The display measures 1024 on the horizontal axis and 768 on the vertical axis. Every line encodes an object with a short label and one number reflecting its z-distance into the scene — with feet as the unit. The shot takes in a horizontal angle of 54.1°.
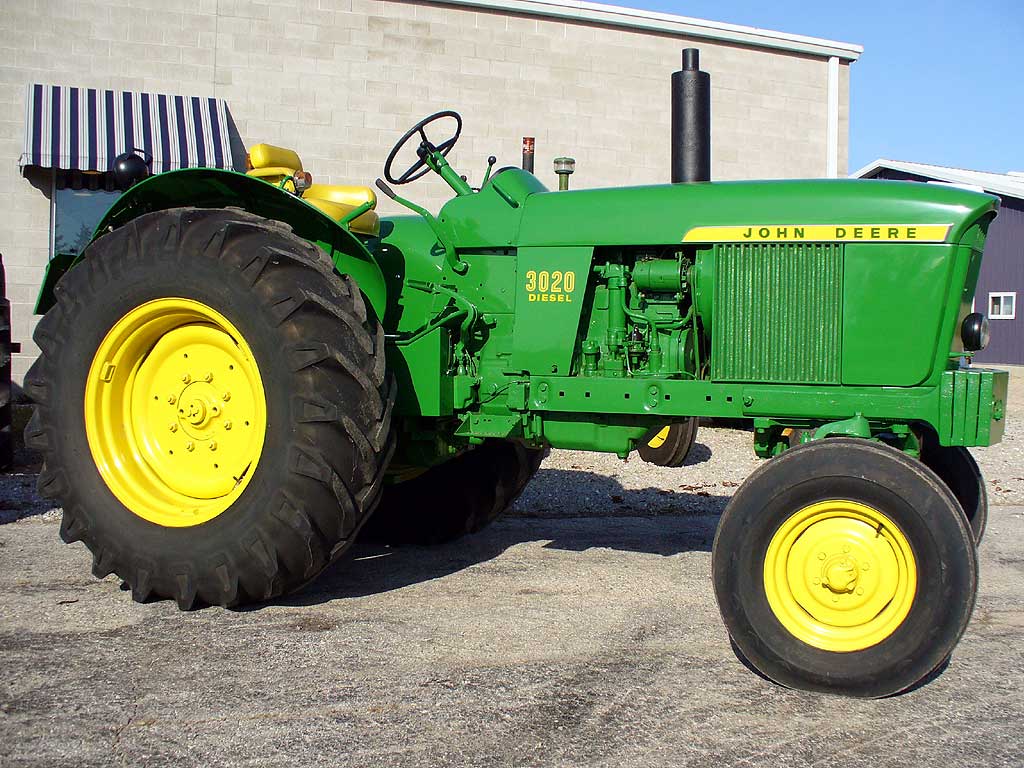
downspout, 47.39
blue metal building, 86.79
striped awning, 34.35
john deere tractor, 11.30
